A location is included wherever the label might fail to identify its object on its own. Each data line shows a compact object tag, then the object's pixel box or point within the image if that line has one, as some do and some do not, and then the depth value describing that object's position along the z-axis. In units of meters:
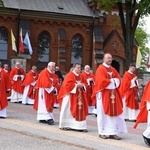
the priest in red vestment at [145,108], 10.50
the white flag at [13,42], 31.17
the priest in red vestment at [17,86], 22.39
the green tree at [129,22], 27.17
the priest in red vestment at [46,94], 13.96
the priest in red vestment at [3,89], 14.80
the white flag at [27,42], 31.43
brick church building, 34.91
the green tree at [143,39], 66.26
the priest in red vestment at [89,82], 17.88
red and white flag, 31.50
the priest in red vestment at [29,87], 21.78
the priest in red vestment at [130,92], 16.33
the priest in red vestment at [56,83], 14.39
